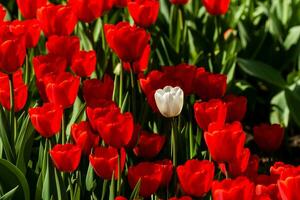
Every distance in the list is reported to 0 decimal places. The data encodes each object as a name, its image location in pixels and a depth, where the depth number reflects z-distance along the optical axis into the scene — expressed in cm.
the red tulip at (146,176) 375
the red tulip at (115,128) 374
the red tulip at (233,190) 326
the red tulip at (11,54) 416
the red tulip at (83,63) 470
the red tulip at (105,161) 375
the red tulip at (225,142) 363
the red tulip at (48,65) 448
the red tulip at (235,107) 448
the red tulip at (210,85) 460
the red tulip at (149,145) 414
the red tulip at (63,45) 480
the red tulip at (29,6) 546
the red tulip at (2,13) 506
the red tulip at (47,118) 388
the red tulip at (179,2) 598
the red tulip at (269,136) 437
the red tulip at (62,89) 409
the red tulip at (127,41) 440
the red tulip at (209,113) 406
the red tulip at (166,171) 383
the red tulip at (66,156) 372
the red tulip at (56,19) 504
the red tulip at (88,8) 524
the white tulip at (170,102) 391
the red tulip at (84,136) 400
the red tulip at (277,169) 381
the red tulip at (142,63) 502
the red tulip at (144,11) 514
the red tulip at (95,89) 446
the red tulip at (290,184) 332
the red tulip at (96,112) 389
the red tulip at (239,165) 377
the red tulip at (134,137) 414
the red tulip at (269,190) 363
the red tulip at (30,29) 489
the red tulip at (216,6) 586
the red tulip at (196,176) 357
